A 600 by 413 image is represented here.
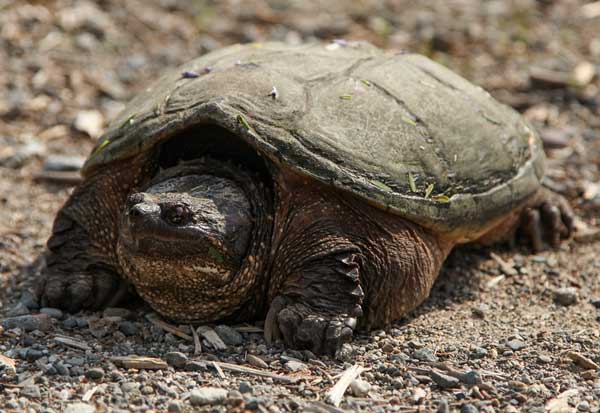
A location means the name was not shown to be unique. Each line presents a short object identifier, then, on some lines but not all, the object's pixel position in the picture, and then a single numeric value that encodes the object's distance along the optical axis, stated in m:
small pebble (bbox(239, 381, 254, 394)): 6.28
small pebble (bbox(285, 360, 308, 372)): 6.79
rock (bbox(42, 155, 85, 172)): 11.46
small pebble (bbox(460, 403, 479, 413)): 6.09
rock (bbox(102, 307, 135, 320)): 7.88
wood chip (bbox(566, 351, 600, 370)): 6.93
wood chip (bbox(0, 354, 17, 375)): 6.58
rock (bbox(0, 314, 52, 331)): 7.48
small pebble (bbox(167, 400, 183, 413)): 5.97
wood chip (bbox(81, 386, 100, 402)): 6.13
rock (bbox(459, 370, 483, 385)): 6.51
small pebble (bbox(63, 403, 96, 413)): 5.94
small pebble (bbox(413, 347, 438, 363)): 6.96
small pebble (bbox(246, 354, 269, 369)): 6.83
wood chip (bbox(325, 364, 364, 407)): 6.21
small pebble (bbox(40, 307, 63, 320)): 7.85
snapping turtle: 7.17
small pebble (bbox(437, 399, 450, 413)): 6.06
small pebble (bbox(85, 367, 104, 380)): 6.51
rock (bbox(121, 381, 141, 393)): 6.29
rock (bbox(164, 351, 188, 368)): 6.80
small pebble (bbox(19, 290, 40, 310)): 8.08
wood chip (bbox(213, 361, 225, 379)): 6.63
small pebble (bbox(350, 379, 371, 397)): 6.38
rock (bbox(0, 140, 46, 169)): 11.62
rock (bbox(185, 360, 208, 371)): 6.74
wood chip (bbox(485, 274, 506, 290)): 9.00
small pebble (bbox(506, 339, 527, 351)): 7.25
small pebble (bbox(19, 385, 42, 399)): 6.23
